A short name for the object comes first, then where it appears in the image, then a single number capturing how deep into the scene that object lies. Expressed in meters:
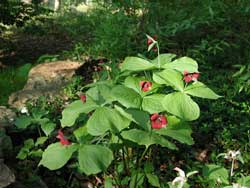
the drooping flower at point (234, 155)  2.31
